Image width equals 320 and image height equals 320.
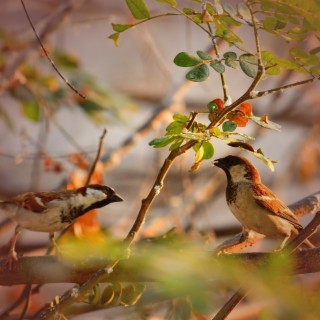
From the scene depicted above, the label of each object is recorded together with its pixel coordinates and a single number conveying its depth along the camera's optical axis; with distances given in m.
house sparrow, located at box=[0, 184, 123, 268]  5.18
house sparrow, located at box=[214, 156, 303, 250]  5.24
